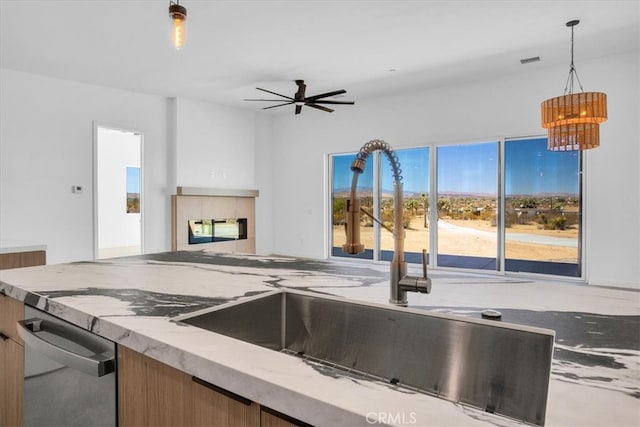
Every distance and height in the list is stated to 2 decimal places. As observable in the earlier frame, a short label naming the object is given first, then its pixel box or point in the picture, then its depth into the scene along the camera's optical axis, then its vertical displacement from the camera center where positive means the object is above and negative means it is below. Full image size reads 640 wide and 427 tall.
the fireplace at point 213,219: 6.66 -0.18
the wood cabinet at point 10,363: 1.36 -0.55
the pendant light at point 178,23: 2.27 +1.09
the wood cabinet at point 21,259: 2.98 -0.40
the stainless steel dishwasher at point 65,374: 0.97 -0.46
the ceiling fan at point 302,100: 5.50 +1.56
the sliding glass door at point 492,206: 5.48 +0.08
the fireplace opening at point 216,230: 6.93 -0.37
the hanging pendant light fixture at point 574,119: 3.56 +0.87
